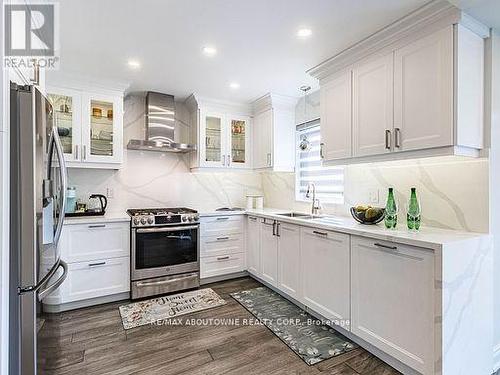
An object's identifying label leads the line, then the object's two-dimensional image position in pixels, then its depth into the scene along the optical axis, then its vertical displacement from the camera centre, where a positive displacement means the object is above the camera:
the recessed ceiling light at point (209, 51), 2.40 +1.20
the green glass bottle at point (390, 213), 2.16 -0.22
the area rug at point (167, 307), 2.61 -1.27
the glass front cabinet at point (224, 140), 3.74 +0.64
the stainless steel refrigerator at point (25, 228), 1.23 -0.20
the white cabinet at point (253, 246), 3.48 -0.80
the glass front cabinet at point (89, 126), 3.02 +0.68
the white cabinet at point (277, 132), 3.71 +0.74
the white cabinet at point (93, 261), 2.75 -0.80
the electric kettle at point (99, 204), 3.29 -0.23
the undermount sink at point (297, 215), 3.24 -0.36
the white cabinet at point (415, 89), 1.76 +0.71
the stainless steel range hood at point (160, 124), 3.49 +0.79
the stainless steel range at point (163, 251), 3.04 -0.77
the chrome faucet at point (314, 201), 3.24 -0.19
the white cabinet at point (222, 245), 3.47 -0.79
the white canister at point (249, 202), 3.97 -0.25
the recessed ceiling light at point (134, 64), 2.65 +1.20
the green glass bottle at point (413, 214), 2.05 -0.22
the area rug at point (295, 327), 2.11 -1.27
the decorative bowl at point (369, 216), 2.31 -0.26
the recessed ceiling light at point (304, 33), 2.10 +1.19
